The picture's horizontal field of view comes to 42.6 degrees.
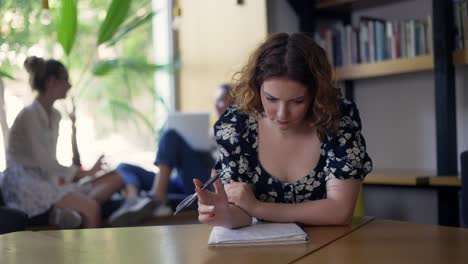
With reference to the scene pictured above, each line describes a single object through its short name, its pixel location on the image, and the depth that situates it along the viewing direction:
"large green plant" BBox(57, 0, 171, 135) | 3.48
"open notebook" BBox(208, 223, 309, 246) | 1.29
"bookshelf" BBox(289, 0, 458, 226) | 2.95
